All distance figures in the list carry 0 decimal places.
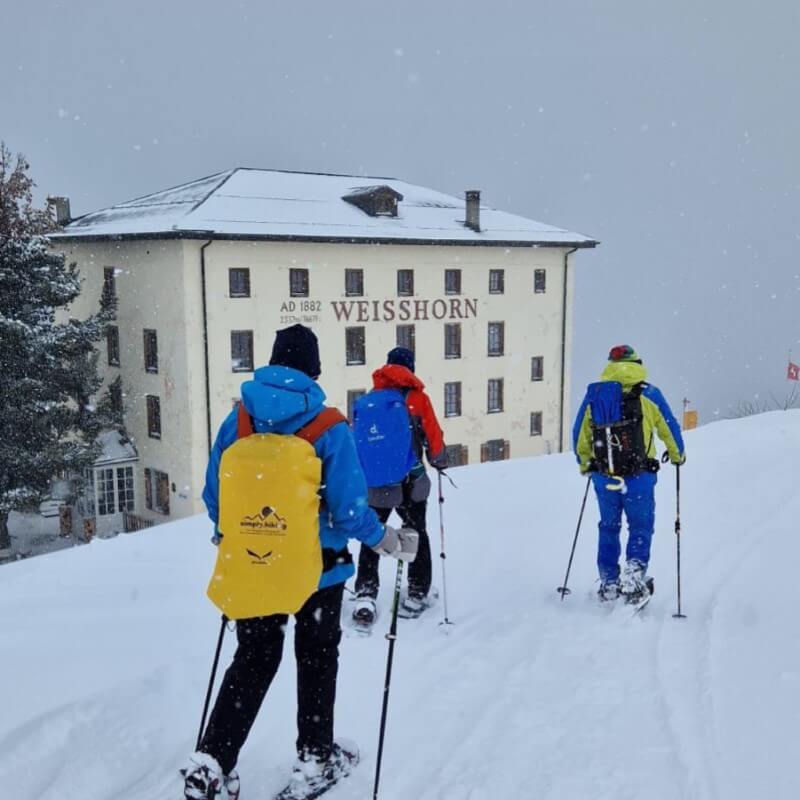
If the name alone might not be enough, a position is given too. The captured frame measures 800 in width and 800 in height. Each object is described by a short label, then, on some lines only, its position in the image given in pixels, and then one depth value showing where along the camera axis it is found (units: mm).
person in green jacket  5430
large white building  26266
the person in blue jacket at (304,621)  3123
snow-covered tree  21656
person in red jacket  5188
